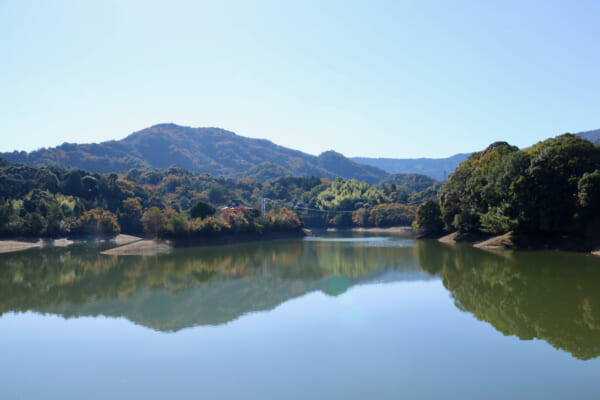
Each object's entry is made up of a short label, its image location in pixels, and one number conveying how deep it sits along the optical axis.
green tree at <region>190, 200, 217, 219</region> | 50.28
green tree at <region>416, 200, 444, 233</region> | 49.81
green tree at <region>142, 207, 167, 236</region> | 50.55
